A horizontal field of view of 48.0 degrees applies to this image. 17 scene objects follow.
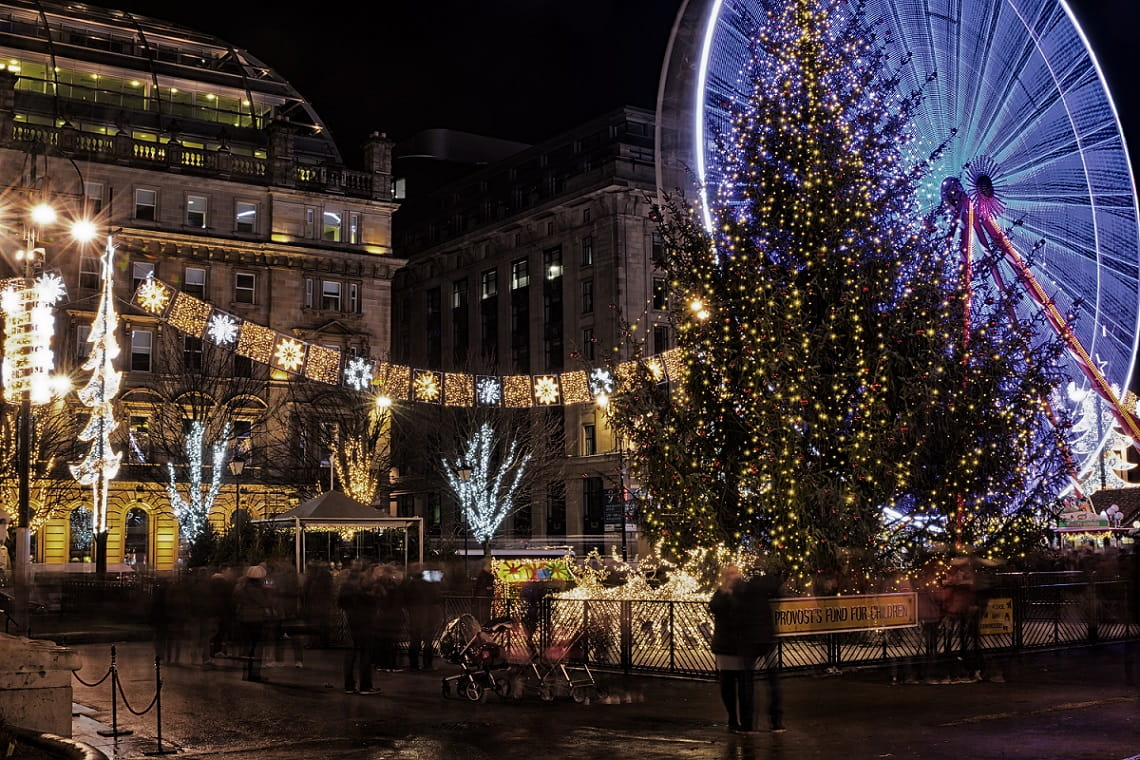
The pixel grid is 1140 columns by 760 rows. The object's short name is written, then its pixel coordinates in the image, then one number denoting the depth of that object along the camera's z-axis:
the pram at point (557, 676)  18.38
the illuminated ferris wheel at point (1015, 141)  27.08
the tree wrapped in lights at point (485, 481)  62.81
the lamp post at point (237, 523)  35.61
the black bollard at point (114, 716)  15.06
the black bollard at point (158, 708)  14.22
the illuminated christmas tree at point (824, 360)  23.36
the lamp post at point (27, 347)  26.19
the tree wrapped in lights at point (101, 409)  30.17
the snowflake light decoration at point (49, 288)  26.20
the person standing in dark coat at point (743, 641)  14.91
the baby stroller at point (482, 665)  18.44
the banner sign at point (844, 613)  18.84
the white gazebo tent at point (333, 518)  33.28
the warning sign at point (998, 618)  22.48
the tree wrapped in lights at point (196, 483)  57.97
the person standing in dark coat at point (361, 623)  19.17
